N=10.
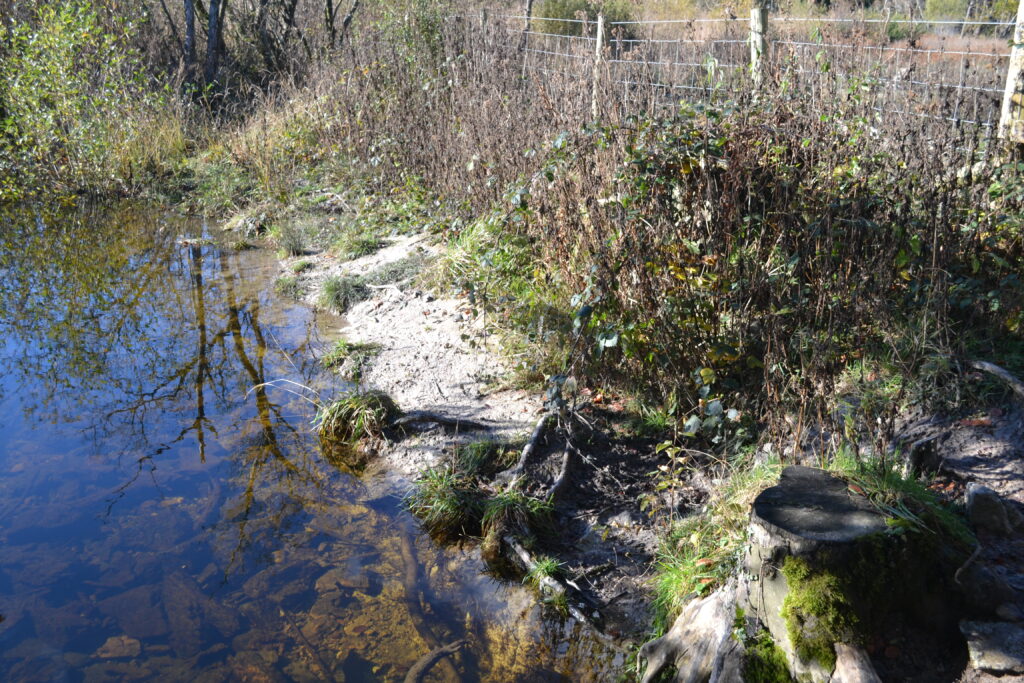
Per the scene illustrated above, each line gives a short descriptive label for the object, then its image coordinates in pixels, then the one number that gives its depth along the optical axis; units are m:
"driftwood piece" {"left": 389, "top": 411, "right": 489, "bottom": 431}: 5.46
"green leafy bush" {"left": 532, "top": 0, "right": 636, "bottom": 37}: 16.09
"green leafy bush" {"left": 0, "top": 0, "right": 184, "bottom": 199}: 10.93
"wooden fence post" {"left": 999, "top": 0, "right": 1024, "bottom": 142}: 5.11
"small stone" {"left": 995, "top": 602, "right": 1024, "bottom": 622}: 2.85
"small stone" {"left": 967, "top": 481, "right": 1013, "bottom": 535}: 3.32
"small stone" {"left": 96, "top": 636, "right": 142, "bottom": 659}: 3.79
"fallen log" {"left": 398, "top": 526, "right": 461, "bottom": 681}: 3.81
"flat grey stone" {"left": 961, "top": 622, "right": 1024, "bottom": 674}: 2.70
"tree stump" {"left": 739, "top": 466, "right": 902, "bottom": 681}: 2.78
